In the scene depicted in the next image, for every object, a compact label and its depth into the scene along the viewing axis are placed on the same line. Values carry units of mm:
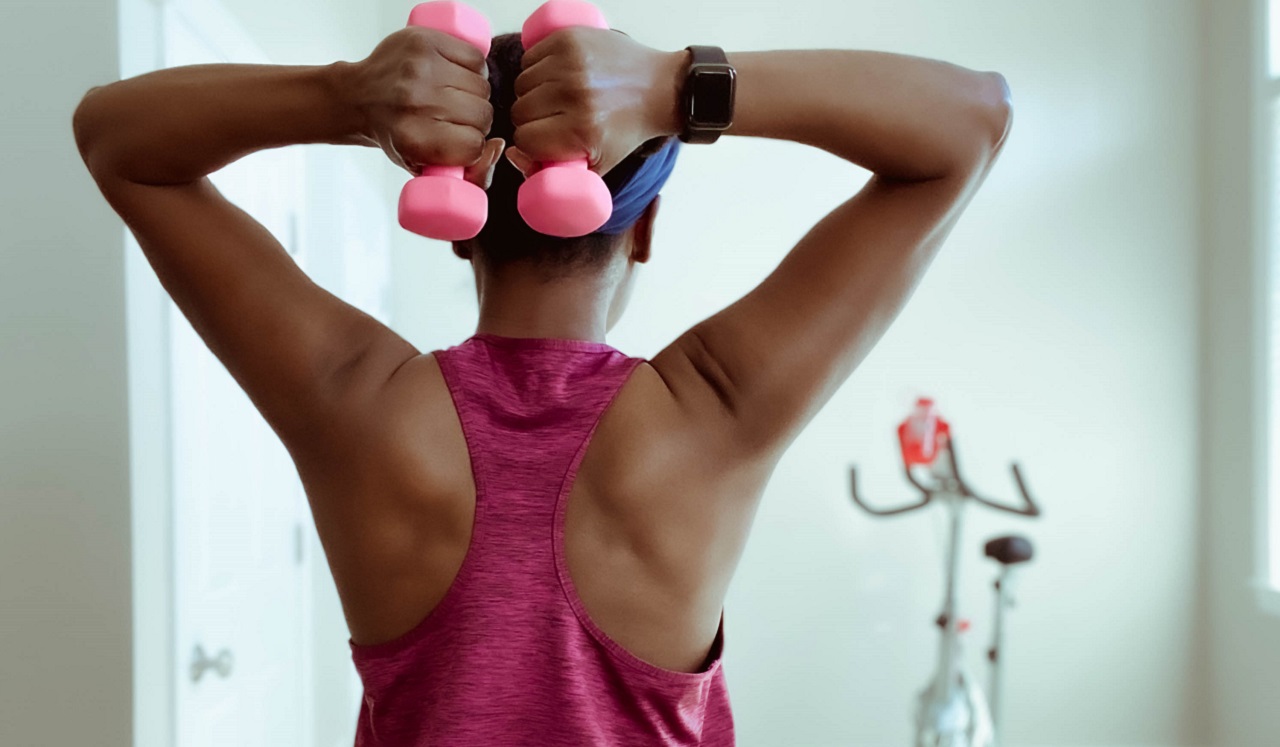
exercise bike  2898
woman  629
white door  1414
